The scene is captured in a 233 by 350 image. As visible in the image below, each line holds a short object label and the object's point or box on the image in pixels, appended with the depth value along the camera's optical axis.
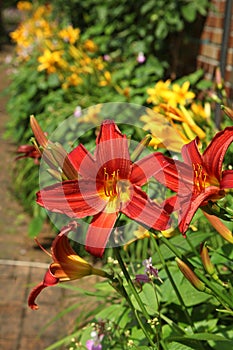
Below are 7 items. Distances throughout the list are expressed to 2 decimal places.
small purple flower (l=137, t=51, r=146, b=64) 2.69
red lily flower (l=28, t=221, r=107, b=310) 1.10
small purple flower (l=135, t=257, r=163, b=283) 1.31
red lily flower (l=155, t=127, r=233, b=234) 1.04
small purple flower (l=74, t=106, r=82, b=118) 2.34
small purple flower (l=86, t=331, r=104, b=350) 1.46
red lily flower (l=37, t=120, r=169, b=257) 1.03
